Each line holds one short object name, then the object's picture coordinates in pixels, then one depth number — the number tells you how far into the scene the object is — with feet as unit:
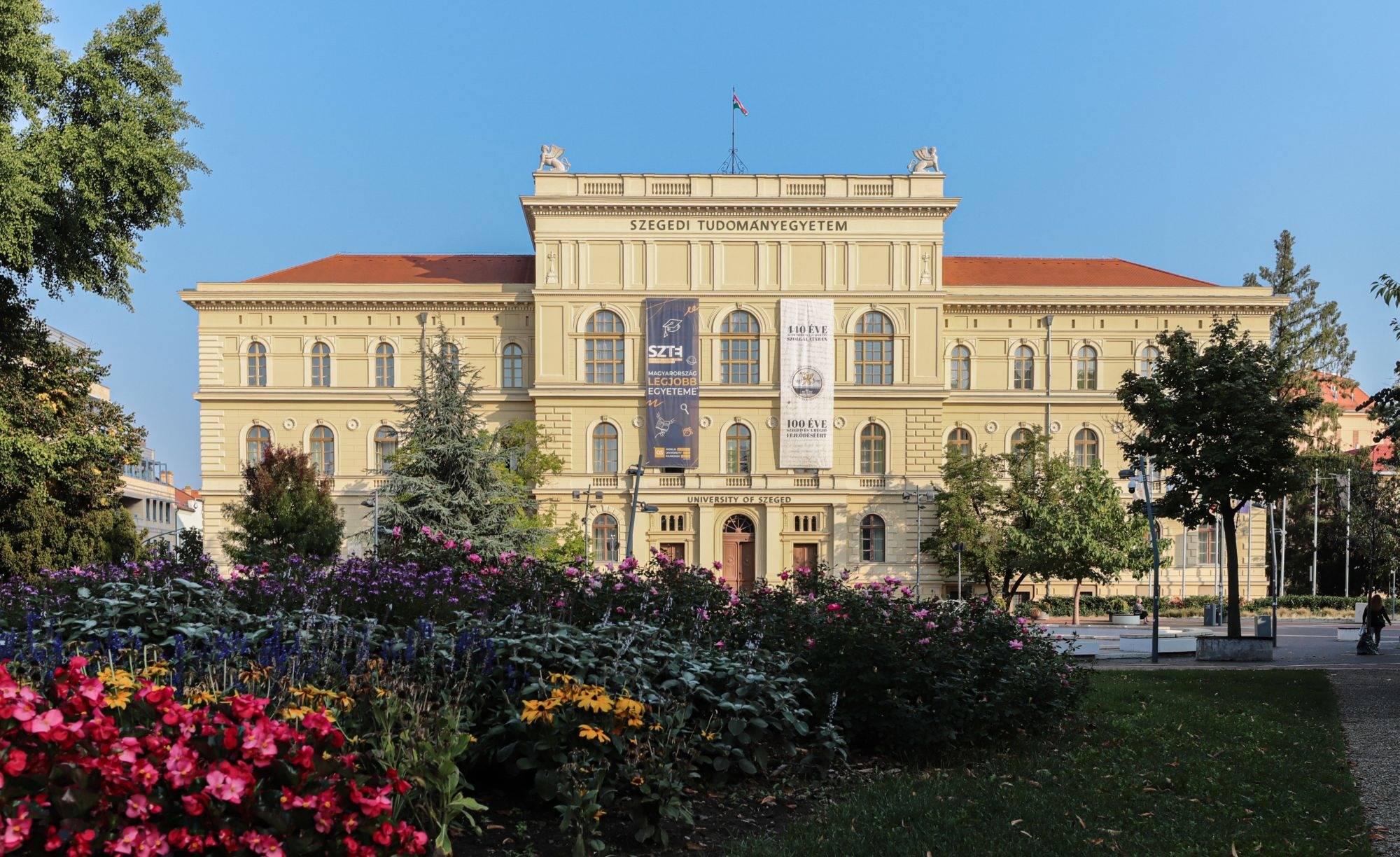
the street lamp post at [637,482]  118.93
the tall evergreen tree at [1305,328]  214.90
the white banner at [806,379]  167.02
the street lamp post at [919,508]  166.09
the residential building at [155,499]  333.42
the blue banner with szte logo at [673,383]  167.02
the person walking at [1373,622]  93.50
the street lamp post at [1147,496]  94.77
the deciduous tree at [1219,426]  84.12
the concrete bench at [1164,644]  92.73
